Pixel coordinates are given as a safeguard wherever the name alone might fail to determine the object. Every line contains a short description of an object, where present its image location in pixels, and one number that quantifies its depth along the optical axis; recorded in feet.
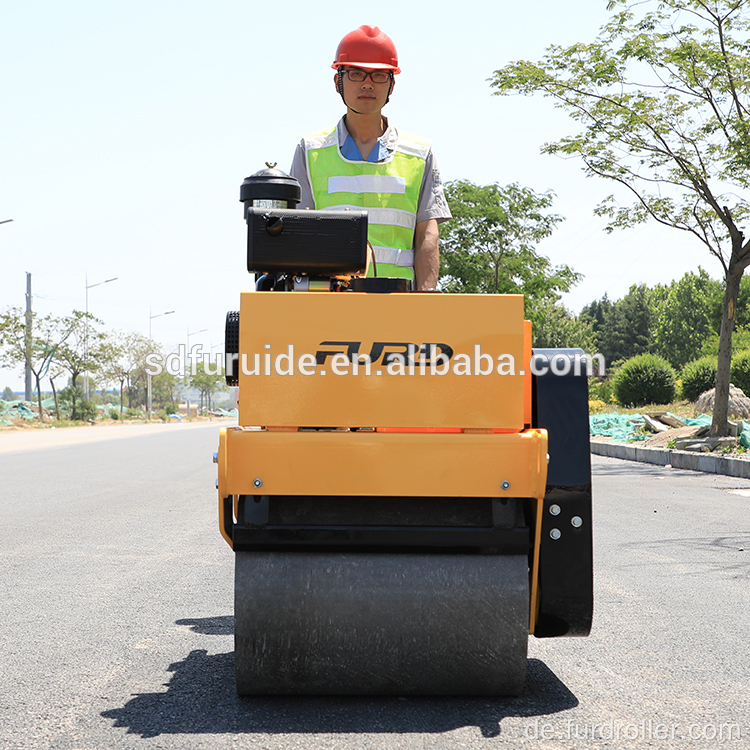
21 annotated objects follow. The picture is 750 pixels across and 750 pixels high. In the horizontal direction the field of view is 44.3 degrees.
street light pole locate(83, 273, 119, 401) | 182.39
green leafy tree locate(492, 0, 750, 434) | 54.95
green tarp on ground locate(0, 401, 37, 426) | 168.37
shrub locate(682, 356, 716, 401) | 95.66
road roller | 9.86
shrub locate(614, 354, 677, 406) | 101.81
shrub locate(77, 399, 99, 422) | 183.93
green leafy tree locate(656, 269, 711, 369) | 260.83
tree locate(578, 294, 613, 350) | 320.66
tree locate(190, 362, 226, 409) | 306.35
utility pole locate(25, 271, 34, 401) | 167.32
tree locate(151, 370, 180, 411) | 305.00
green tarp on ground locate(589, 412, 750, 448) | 71.20
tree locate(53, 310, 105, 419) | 179.01
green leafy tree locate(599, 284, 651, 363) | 301.02
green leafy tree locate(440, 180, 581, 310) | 88.38
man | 12.55
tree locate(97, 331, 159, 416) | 189.37
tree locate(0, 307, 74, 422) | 162.40
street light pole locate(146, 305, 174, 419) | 226.46
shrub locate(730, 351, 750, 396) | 93.15
